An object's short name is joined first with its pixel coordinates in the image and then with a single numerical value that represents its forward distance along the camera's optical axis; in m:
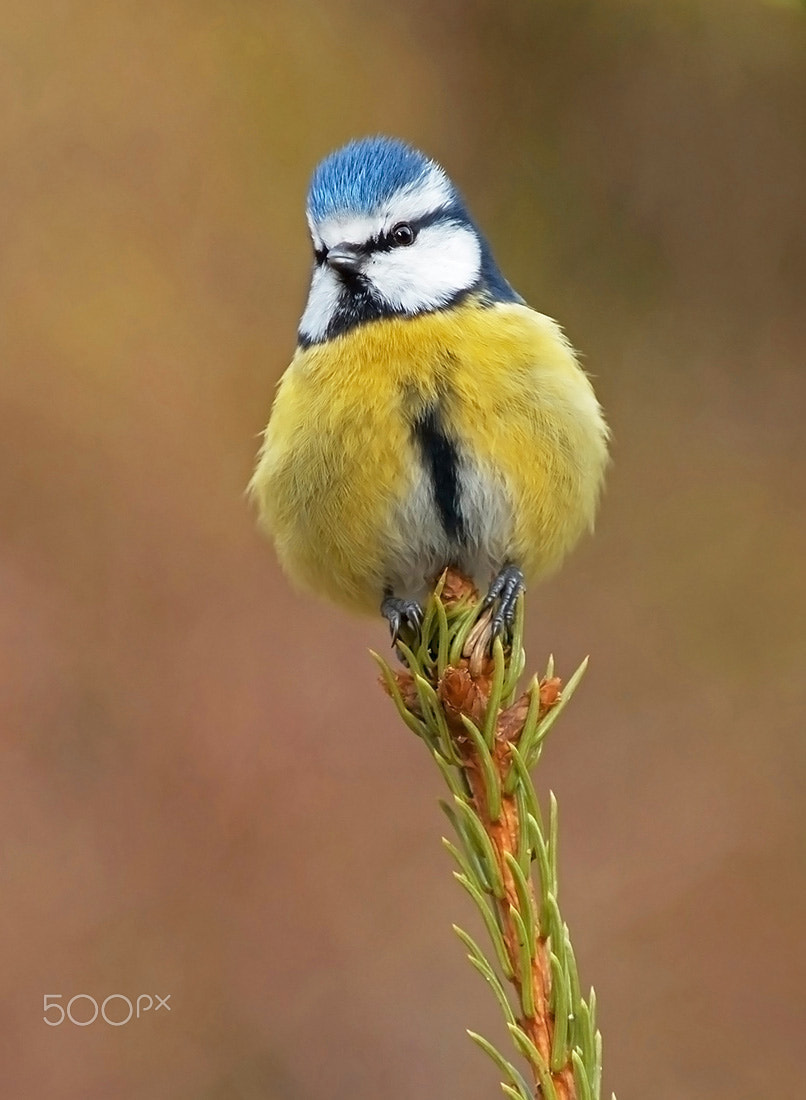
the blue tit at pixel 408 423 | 3.45
